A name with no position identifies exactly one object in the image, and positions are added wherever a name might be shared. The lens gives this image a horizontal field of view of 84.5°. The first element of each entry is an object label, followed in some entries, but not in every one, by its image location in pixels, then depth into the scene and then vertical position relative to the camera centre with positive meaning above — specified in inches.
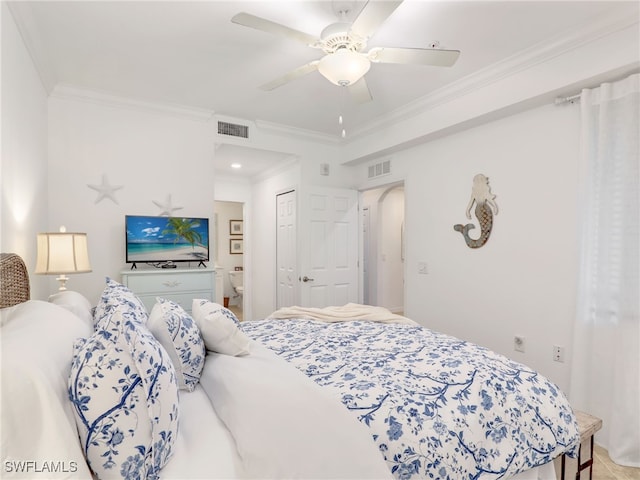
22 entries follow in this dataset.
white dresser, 126.8 -19.5
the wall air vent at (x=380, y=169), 169.3 +31.9
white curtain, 87.8 -9.5
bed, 34.9 -23.0
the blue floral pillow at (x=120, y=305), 50.6 -11.7
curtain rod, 100.8 +39.4
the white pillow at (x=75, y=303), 61.8 -13.4
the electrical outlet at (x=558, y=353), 105.3 -35.6
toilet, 285.4 -38.1
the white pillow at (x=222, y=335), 62.9 -18.6
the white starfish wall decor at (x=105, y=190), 131.8 +15.7
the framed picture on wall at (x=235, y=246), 290.8 -11.4
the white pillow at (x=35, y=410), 31.4 -16.6
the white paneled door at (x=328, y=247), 175.6 -7.2
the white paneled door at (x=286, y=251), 180.7 -9.6
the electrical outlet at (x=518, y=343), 114.8 -35.7
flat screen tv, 134.2 -3.2
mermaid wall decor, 124.3 +9.4
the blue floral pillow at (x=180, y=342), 55.7 -17.9
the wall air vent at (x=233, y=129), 155.0 +46.0
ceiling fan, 71.1 +41.5
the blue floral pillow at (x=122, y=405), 36.0 -18.5
